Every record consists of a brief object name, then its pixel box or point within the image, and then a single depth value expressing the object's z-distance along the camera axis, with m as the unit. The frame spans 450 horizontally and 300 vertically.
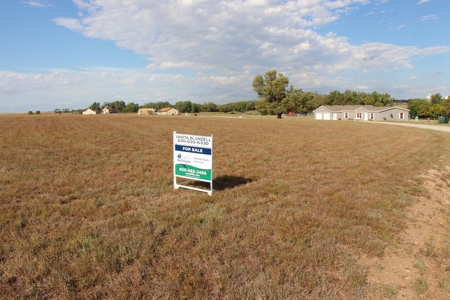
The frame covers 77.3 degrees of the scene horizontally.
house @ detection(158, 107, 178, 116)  138.88
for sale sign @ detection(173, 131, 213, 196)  5.85
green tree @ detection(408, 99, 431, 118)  77.81
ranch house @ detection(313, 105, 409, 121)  68.44
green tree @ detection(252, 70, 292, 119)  70.15
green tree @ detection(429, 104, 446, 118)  73.88
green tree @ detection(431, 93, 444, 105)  95.06
